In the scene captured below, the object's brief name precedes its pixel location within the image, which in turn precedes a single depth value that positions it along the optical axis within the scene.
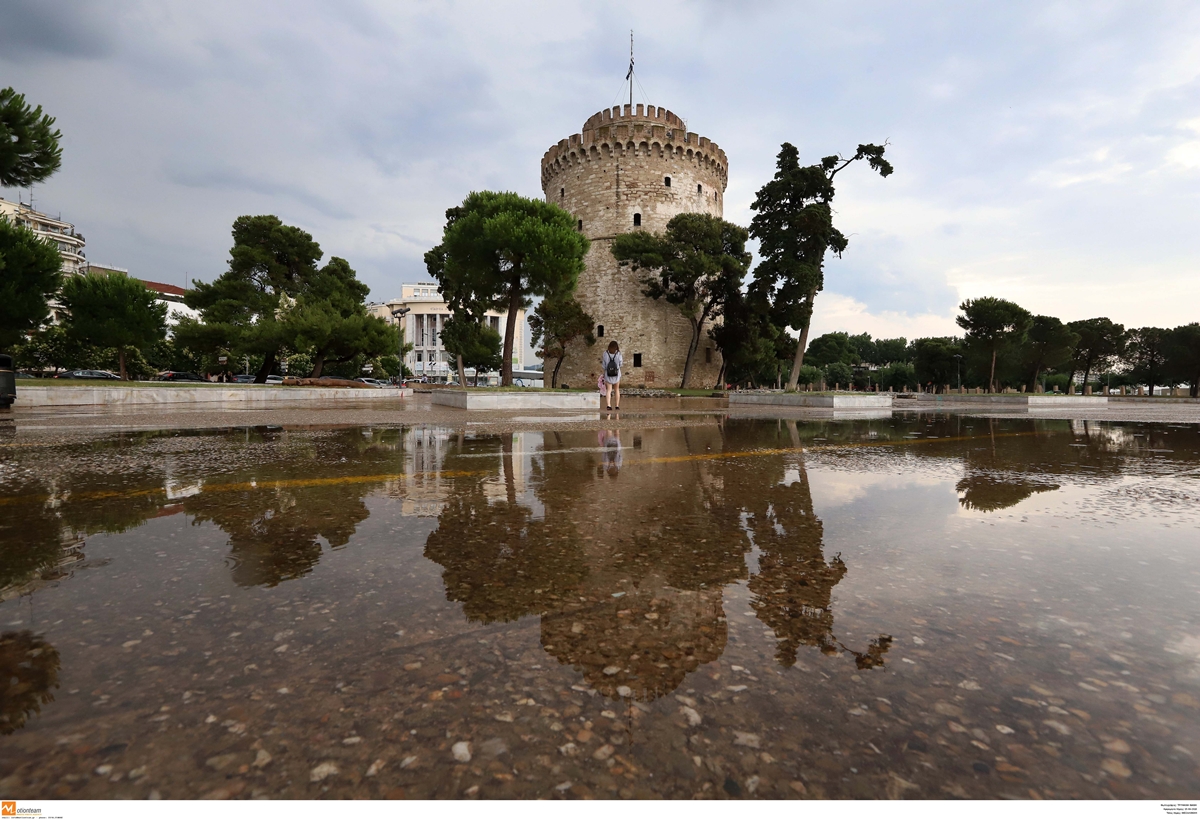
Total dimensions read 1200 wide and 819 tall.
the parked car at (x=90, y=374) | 36.72
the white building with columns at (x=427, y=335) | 102.38
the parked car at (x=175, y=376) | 43.16
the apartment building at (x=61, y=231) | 66.81
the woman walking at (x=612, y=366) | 13.32
